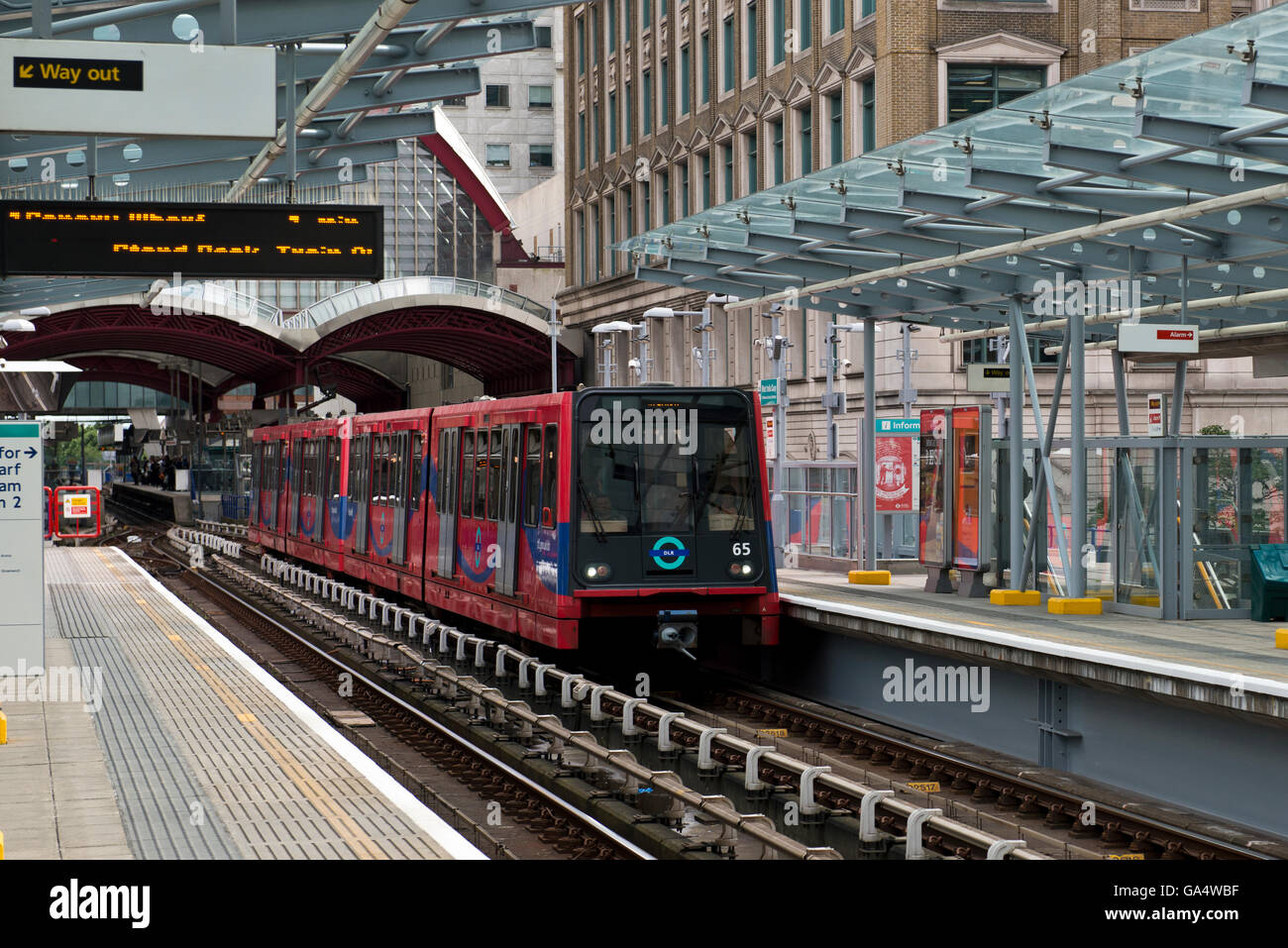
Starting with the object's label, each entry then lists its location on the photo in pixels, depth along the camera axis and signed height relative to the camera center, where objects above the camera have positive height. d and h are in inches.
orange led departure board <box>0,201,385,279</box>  578.6 +74.9
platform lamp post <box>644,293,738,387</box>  1476.3 +119.7
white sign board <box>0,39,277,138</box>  488.4 +105.4
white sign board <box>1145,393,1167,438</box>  974.0 +29.2
